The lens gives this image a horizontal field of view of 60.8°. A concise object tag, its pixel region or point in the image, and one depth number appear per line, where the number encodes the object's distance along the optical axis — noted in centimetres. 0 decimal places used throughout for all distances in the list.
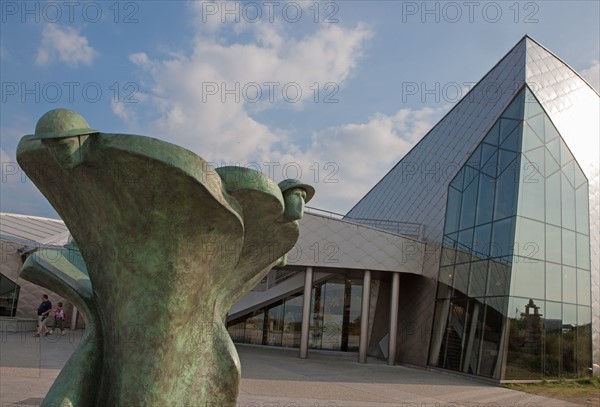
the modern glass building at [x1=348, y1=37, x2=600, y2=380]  1476
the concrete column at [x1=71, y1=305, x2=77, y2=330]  2211
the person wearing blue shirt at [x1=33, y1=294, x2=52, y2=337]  1706
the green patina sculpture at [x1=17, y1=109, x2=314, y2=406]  366
